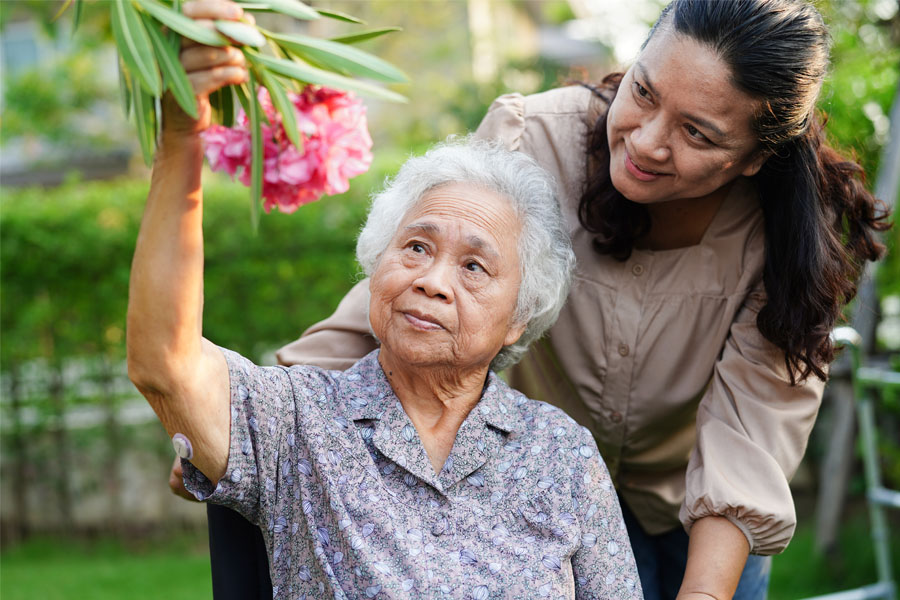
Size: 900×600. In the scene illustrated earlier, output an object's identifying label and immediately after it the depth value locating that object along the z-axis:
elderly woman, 1.58
